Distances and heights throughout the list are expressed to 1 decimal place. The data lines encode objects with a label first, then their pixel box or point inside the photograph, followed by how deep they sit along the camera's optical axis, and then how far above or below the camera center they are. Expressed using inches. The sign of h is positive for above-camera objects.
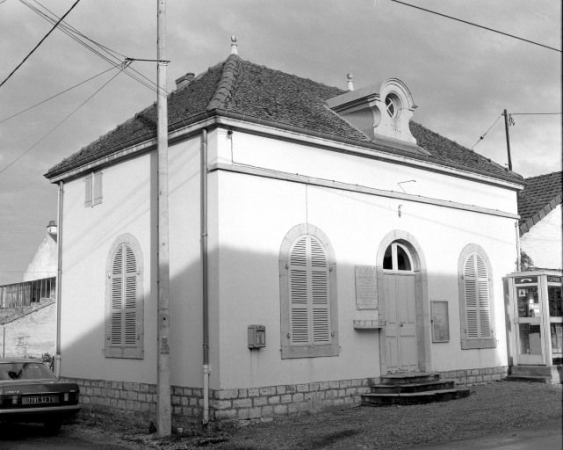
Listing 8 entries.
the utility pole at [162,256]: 514.6 +58.7
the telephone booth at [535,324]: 750.5 +6.1
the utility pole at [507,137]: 1347.9 +351.1
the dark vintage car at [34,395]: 523.5 -37.9
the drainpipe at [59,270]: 714.8 +70.1
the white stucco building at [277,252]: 552.7 +72.7
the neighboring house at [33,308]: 1108.5 +56.7
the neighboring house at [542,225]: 887.1 +126.9
